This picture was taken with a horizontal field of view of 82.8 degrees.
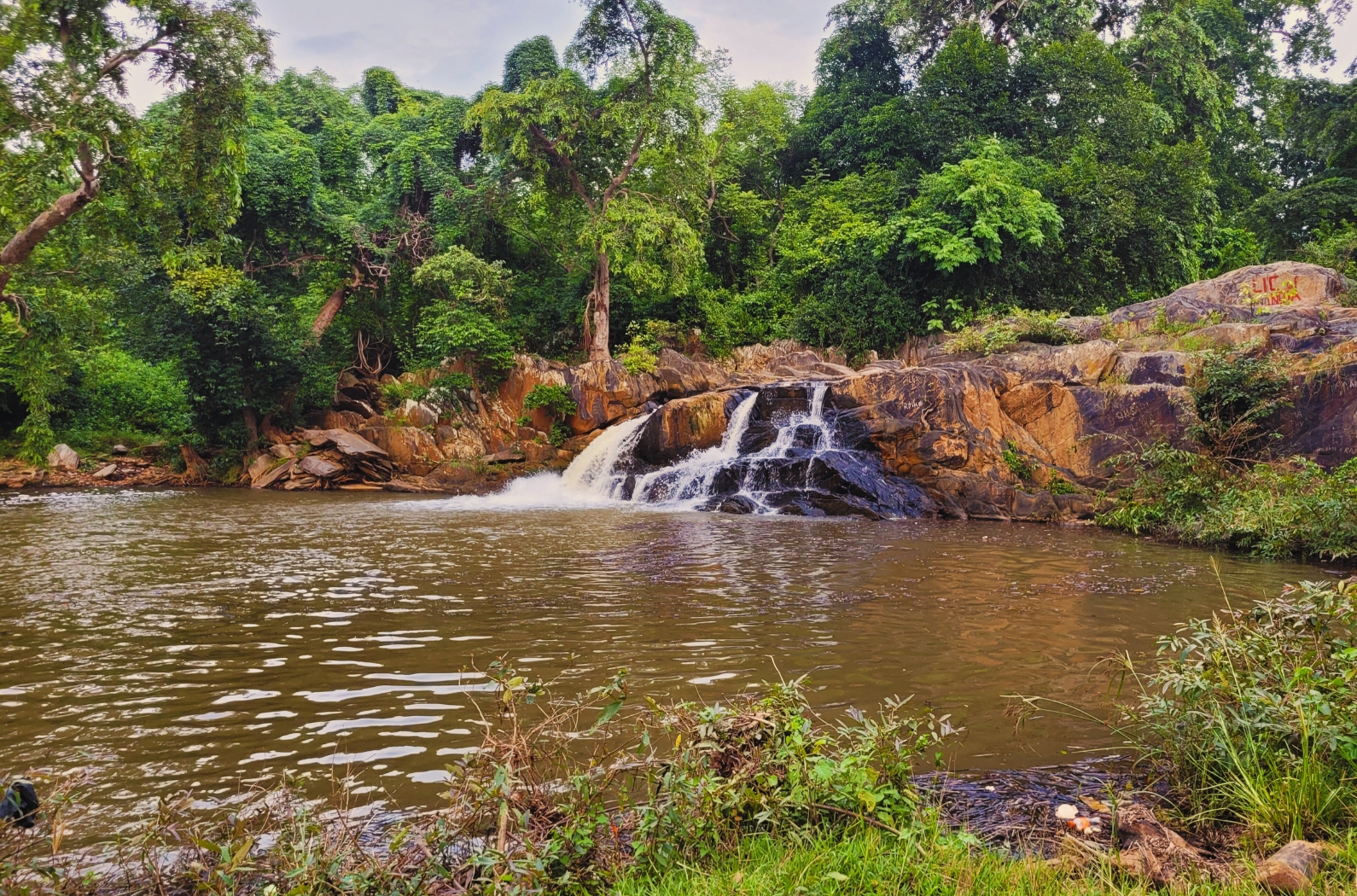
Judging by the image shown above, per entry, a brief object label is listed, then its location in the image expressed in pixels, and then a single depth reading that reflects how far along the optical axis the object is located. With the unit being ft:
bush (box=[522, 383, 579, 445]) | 73.46
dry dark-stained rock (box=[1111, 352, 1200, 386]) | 47.26
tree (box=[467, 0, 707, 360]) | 75.82
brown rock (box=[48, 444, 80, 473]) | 70.95
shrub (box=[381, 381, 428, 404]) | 73.61
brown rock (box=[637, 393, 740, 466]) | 58.75
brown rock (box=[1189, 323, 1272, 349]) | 48.27
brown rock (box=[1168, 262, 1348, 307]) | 57.98
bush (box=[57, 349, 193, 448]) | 78.69
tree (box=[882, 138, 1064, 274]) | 70.13
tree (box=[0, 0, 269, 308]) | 34.30
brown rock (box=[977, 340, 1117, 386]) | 51.21
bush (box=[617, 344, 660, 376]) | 73.15
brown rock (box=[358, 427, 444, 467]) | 69.97
